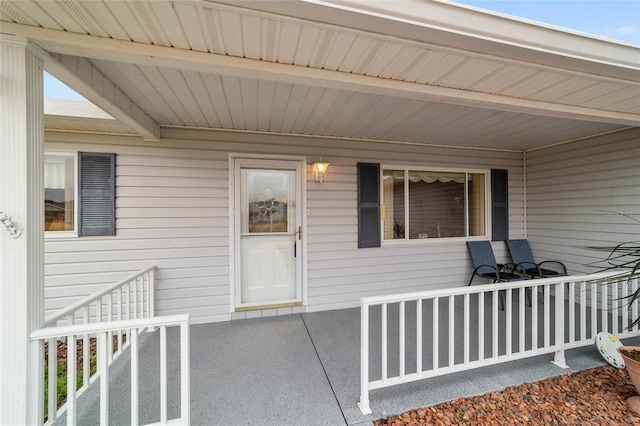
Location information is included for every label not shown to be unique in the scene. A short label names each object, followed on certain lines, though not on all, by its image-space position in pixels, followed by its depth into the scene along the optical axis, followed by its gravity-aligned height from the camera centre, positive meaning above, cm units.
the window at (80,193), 298 +26
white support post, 129 -14
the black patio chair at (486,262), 404 -82
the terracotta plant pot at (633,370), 181 -113
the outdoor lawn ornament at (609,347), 226 -124
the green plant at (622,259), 330 -63
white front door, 350 -26
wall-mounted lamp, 356 +62
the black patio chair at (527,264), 398 -84
